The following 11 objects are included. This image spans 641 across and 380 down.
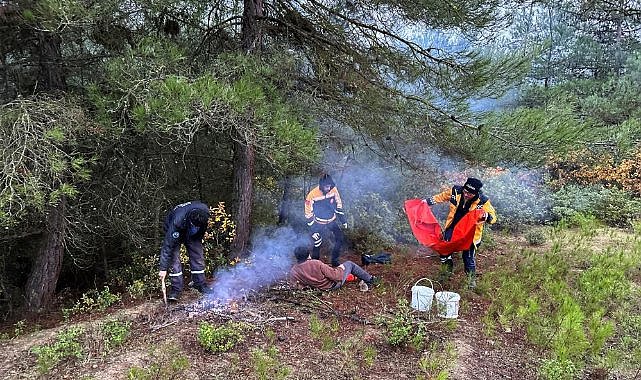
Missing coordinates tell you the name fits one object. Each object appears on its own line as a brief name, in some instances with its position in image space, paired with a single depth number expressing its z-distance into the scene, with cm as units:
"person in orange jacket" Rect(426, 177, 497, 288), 657
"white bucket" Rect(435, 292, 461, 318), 578
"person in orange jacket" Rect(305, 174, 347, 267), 747
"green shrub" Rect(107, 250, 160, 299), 726
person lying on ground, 666
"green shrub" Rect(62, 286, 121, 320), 646
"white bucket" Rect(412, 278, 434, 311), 591
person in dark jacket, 607
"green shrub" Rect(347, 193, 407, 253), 930
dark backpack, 815
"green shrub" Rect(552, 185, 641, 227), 1195
